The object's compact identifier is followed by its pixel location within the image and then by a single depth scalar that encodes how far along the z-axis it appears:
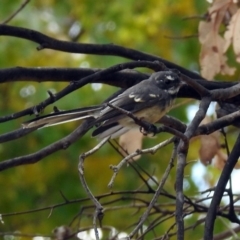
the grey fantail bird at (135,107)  6.07
